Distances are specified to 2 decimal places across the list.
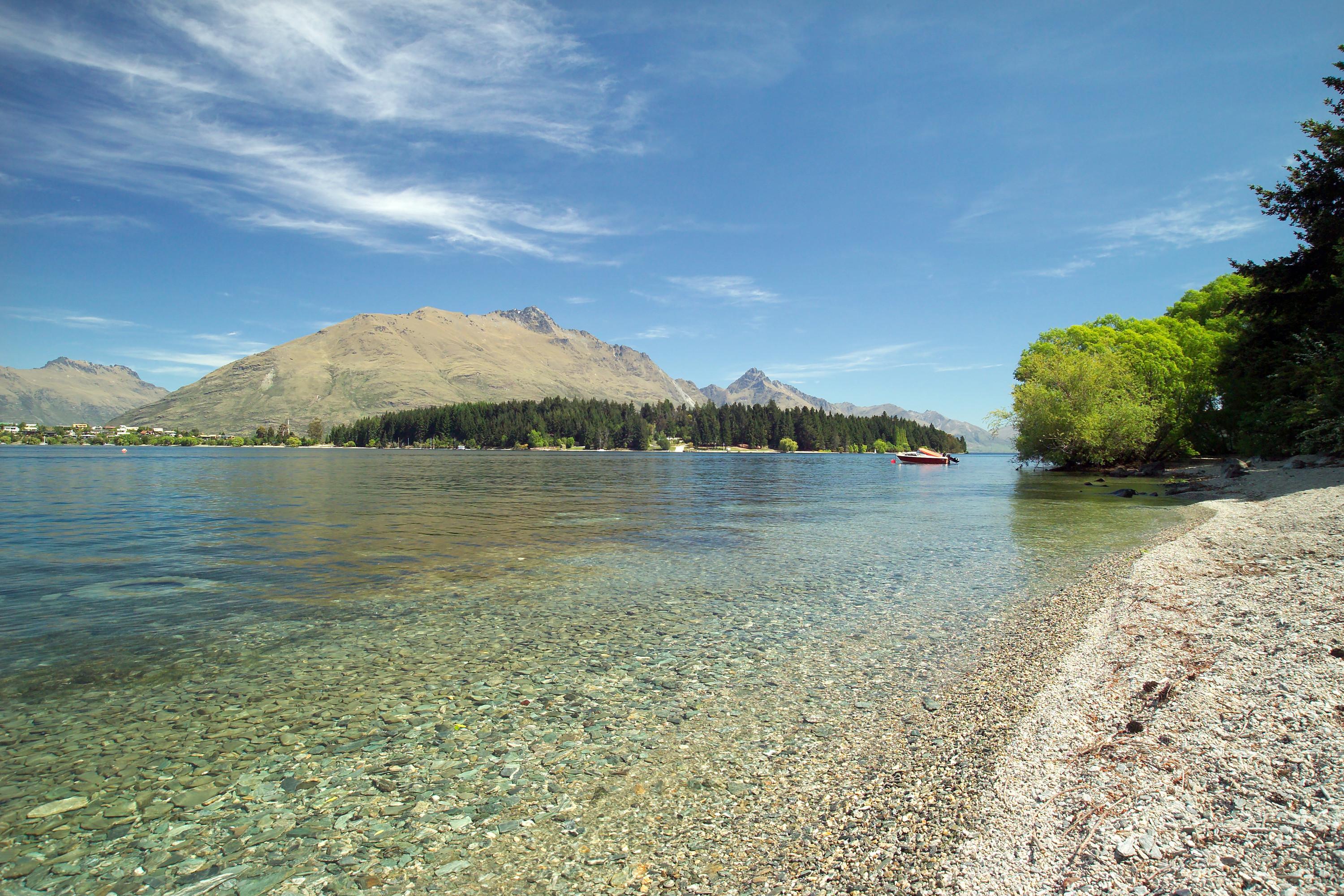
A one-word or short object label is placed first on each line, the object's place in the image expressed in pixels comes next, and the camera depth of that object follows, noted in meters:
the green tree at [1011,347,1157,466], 71.69
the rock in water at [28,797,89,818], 7.04
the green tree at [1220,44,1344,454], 36.44
